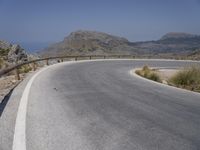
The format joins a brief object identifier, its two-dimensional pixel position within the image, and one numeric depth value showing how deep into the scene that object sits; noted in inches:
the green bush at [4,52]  795.2
